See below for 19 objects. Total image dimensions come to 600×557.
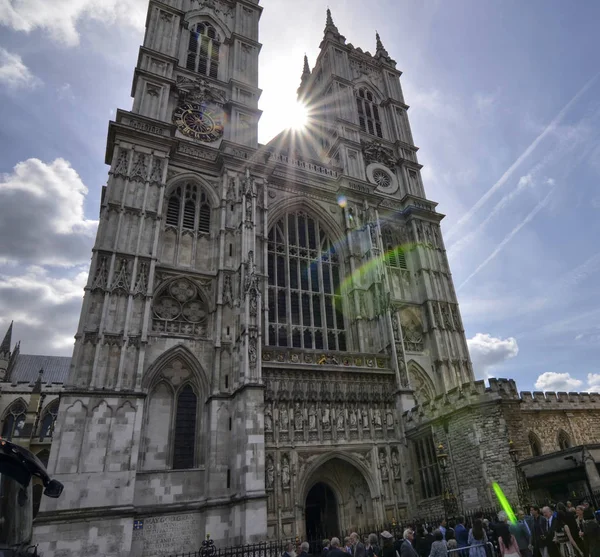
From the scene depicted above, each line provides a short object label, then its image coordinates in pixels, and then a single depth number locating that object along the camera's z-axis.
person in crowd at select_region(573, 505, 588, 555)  8.41
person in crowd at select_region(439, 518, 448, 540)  10.63
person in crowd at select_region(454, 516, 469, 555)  9.92
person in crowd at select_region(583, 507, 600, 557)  7.45
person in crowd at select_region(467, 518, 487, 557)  8.26
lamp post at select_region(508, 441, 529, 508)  14.21
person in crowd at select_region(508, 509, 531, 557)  9.02
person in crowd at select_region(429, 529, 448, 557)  8.03
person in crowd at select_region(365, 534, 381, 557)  9.24
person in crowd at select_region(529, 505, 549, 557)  9.06
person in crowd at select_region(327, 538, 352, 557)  7.23
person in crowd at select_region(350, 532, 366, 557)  9.06
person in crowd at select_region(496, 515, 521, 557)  7.66
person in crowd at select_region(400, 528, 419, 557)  8.04
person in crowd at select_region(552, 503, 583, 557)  8.26
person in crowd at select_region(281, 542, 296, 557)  9.64
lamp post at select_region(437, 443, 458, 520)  14.80
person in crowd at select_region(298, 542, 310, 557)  8.13
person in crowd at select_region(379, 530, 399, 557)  8.91
